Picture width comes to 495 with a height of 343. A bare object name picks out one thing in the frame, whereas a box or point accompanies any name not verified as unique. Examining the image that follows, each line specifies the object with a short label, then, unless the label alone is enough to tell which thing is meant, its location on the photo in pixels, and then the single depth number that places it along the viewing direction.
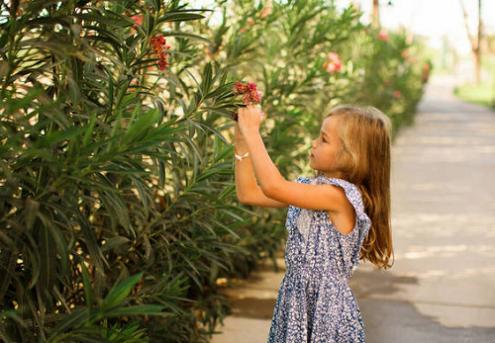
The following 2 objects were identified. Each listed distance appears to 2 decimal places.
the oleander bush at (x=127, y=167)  2.23
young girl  2.91
